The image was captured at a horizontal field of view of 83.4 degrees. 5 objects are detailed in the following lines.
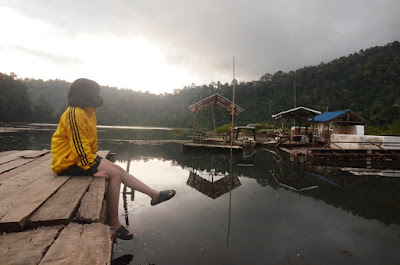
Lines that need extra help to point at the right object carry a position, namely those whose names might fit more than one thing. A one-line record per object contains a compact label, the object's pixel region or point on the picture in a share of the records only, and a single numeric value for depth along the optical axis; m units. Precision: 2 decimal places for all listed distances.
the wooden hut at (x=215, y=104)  16.45
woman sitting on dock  2.74
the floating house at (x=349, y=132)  13.70
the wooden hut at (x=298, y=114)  18.60
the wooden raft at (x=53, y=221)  1.28
